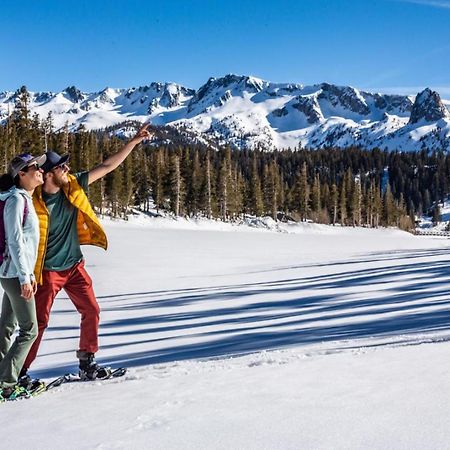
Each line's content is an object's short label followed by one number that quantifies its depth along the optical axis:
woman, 4.30
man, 4.86
